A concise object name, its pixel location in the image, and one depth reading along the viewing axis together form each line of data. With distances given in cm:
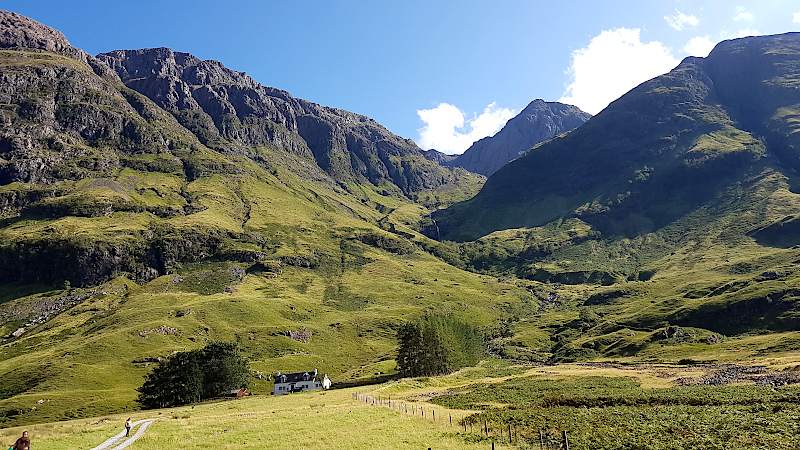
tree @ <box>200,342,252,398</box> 13362
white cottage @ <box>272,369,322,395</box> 15525
